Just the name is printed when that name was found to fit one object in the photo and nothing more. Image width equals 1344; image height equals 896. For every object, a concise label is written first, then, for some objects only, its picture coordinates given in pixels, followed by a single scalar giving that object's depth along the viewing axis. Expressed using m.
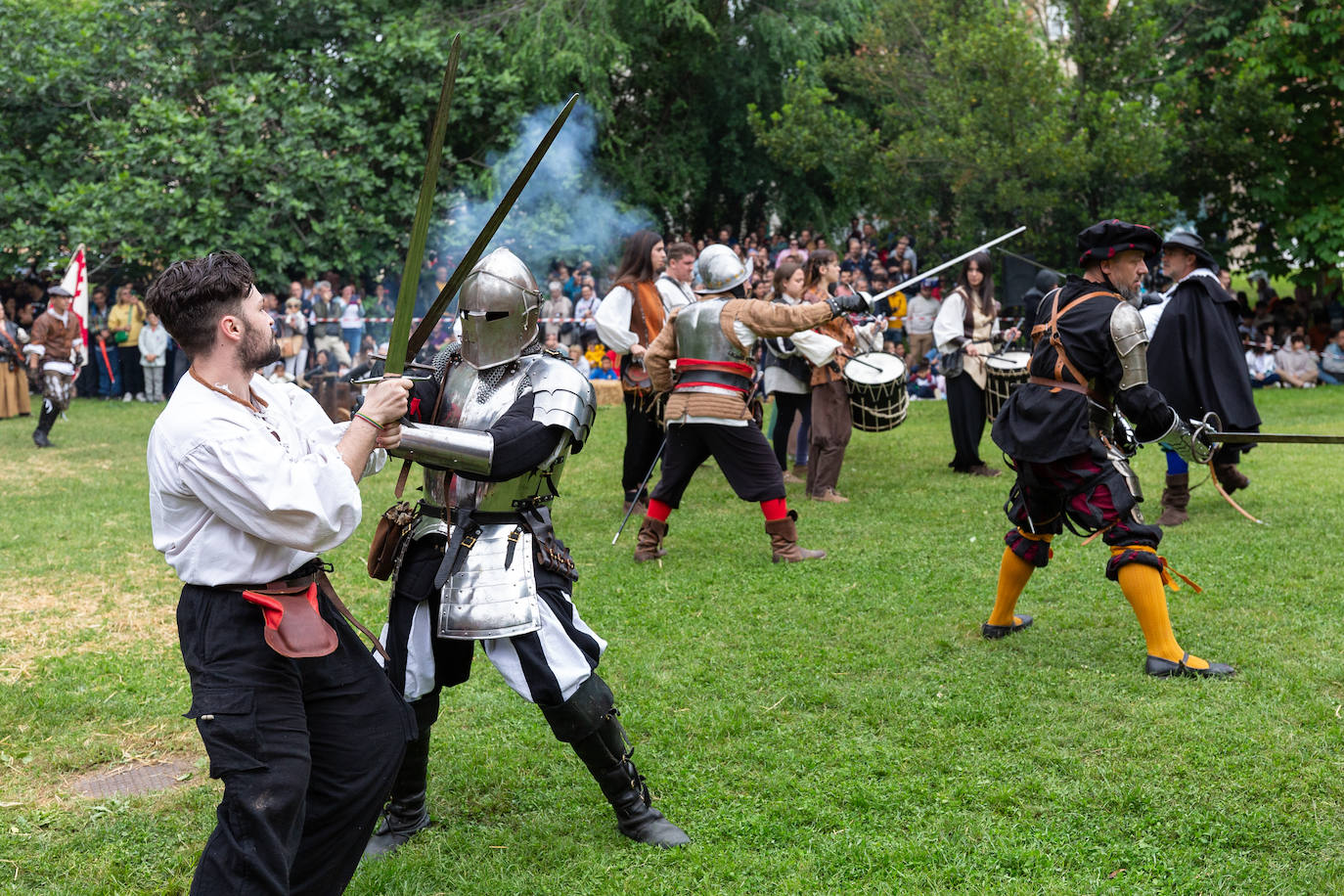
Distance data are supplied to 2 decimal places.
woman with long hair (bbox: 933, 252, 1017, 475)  9.90
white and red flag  13.72
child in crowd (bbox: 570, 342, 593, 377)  15.71
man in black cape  7.48
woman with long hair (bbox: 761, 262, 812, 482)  9.09
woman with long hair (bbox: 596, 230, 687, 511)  8.27
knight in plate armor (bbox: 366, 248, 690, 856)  3.47
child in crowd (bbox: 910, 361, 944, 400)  15.91
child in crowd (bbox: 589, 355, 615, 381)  16.50
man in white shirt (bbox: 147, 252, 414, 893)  2.60
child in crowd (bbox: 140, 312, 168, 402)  17.17
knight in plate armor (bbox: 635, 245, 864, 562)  6.87
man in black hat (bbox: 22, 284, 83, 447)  12.73
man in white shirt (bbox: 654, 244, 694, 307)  8.25
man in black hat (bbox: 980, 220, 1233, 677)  4.90
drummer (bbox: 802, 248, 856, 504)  9.02
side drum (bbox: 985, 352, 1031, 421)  9.60
